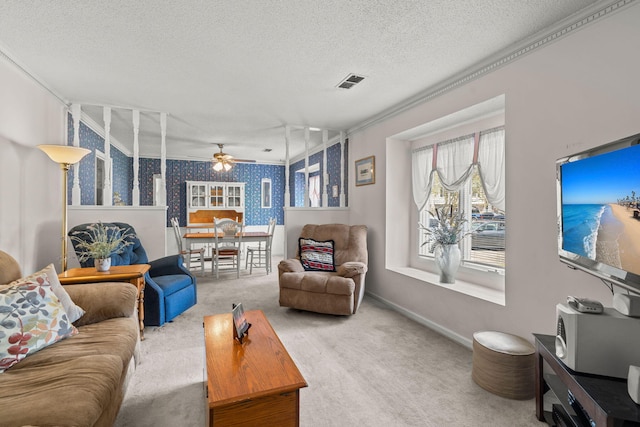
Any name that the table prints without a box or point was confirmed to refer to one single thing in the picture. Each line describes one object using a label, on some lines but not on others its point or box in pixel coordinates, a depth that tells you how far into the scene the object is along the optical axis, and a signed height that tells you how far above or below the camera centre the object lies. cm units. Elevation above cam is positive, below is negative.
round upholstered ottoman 198 -102
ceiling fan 611 +104
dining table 547 -45
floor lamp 284 +53
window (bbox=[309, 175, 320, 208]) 710 +55
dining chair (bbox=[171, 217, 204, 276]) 550 -68
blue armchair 305 -74
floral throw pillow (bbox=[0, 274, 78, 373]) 150 -57
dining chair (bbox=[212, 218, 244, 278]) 543 -46
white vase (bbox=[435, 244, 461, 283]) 319 -51
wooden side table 247 -52
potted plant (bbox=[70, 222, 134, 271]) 267 -29
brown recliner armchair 339 -84
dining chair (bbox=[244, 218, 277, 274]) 594 -82
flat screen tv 128 +1
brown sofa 116 -74
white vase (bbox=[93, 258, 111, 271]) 265 -44
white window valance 289 +54
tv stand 114 -76
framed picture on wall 438 +62
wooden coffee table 128 -77
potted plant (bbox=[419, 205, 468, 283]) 319 -33
